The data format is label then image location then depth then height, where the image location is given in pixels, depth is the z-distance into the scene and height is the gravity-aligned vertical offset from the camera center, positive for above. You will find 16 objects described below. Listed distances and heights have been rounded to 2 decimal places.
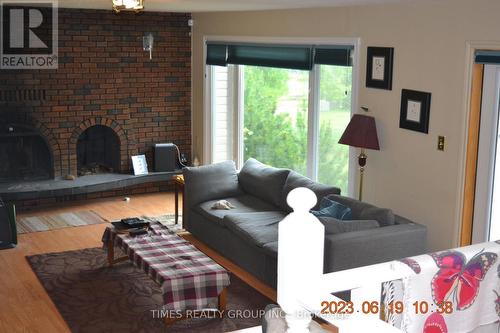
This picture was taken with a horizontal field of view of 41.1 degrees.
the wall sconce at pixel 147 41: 8.51 +0.31
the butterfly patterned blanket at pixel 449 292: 1.56 -0.53
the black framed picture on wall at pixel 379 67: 5.72 +0.03
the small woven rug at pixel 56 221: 7.30 -1.77
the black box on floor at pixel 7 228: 6.52 -1.62
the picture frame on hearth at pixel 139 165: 8.62 -1.28
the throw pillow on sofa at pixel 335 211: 5.46 -1.16
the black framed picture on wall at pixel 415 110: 5.36 -0.31
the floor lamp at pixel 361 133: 5.72 -0.54
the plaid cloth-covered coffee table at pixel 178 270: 4.68 -1.47
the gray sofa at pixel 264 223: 4.98 -1.32
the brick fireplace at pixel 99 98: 8.04 -0.42
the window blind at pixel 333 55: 6.20 +0.14
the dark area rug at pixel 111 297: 4.79 -1.83
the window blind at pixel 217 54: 8.17 +0.16
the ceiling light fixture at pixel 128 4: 4.97 +0.45
